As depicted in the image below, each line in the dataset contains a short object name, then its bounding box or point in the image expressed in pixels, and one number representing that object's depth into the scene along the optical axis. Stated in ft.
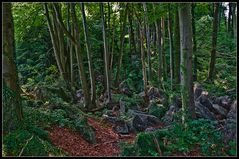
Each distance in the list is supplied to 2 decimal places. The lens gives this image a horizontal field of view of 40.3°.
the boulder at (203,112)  31.86
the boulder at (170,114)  34.99
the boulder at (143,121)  33.68
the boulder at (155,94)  47.52
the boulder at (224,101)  36.71
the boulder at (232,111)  32.24
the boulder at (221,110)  34.77
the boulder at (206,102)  36.48
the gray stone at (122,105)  41.60
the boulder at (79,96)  48.17
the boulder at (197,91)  41.74
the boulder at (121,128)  33.37
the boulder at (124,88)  57.66
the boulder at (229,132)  22.35
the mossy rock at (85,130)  28.63
